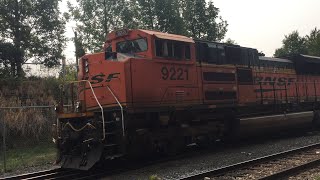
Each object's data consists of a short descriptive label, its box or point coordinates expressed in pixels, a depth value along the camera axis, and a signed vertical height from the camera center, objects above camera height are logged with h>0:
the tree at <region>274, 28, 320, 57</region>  42.53 +7.25
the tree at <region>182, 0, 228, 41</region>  24.08 +6.38
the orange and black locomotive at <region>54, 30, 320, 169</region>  7.59 -0.02
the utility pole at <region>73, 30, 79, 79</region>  21.42 +4.32
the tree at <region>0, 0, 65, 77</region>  17.26 +4.59
